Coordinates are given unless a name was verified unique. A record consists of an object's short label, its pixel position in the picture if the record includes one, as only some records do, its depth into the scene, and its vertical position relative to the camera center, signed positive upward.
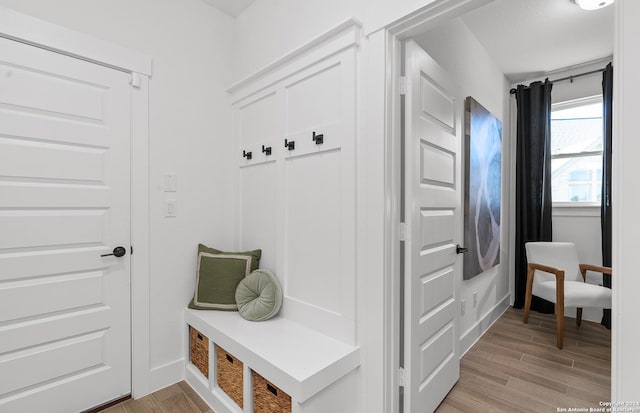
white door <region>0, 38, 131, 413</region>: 1.61 -0.15
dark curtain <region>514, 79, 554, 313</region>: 3.34 +0.37
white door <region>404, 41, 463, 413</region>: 1.59 -0.12
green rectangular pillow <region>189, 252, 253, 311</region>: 2.11 -0.51
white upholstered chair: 2.64 -0.70
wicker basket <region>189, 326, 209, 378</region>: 2.00 -0.96
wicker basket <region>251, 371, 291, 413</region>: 1.44 -0.93
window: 3.20 +0.60
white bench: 1.39 -0.75
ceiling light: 2.20 +1.45
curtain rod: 3.13 +1.36
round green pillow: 1.95 -0.58
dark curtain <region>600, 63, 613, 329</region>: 2.91 +0.28
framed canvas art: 2.45 +0.16
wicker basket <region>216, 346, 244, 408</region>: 1.72 -0.96
